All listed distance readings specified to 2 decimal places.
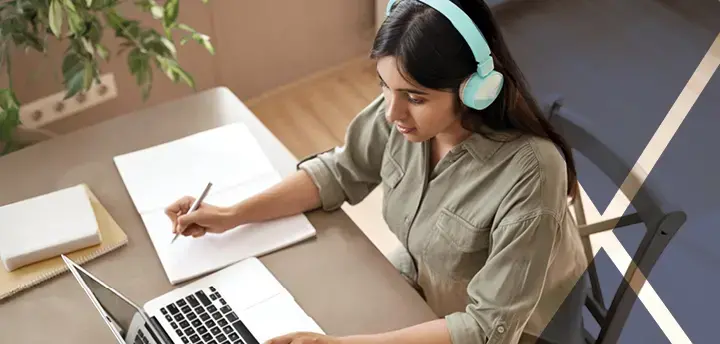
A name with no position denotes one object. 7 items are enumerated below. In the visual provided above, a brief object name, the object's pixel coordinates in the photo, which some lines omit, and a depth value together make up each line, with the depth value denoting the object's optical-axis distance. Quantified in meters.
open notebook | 1.20
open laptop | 1.01
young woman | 1.01
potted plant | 1.49
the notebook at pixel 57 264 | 1.14
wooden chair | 1.06
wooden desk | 1.09
